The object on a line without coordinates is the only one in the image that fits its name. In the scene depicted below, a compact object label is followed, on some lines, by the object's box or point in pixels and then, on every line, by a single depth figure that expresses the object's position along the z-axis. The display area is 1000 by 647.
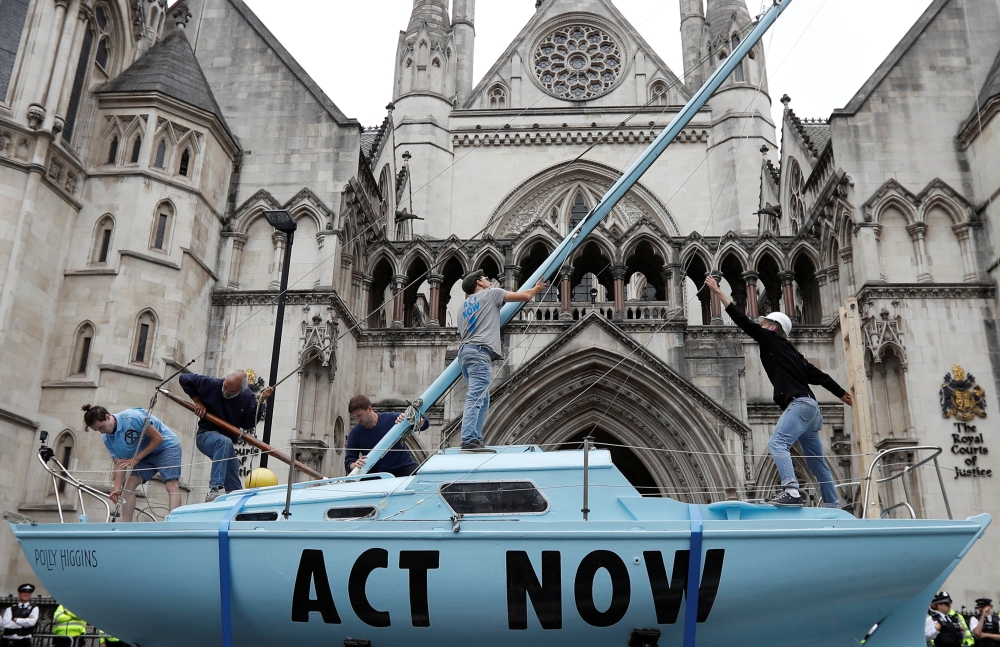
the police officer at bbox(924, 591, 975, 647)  11.45
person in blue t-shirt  8.27
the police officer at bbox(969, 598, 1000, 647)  12.27
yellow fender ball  9.50
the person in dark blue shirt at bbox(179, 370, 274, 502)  8.85
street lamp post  13.65
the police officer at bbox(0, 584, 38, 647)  11.32
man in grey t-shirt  8.48
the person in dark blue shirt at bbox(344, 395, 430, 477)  9.14
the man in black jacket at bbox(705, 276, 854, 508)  7.71
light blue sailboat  6.92
